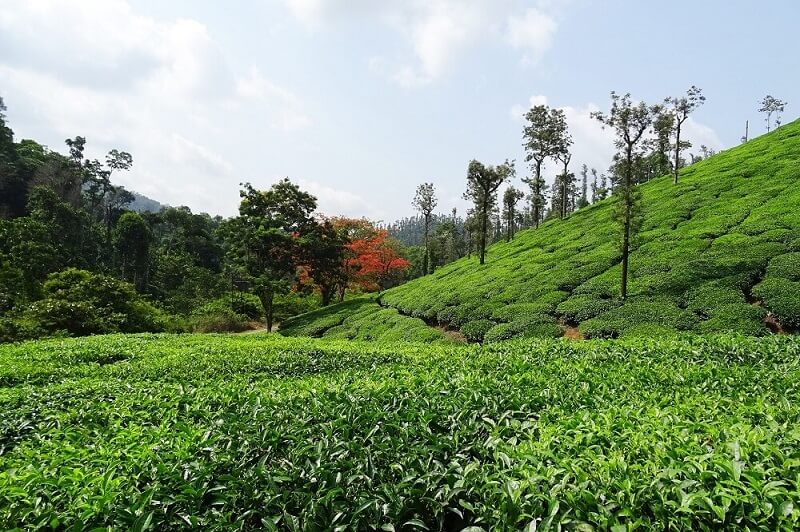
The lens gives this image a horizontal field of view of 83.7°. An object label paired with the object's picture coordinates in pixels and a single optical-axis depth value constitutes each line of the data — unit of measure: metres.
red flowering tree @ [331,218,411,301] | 39.56
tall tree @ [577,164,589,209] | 70.78
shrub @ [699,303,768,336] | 15.57
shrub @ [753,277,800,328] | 15.66
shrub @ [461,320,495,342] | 21.09
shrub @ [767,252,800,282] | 17.83
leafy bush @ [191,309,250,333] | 33.59
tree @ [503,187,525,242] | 52.78
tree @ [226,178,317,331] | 31.03
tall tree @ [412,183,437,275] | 58.31
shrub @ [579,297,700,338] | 17.16
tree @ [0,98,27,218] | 54.25
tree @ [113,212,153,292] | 45.31
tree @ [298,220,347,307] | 33.69
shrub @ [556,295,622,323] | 19.69
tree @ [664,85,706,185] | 40.81
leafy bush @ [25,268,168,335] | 23.45
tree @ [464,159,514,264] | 35.94
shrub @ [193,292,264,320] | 37.15
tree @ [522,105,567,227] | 49.59
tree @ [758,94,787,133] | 72.44
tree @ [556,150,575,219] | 48.66
